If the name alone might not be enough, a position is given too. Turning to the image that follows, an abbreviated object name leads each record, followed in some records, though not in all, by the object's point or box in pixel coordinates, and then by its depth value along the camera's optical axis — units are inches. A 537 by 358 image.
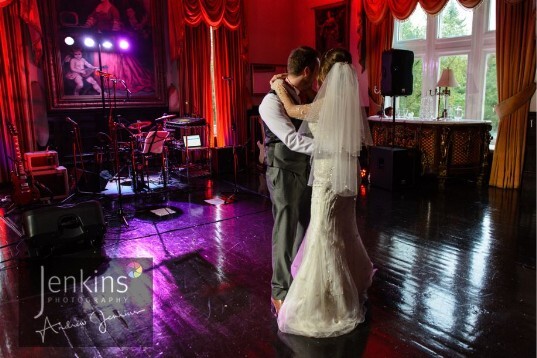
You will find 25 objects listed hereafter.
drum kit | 233.4
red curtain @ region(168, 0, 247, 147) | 309.6
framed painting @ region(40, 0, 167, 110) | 274.5
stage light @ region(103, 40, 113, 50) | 290.7
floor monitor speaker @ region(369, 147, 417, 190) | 239.9
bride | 91.2
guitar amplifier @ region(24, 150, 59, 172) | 222.7
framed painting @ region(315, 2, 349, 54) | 326.3
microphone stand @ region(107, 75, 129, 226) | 187.5
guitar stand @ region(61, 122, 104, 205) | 218.8
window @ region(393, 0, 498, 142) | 257.0
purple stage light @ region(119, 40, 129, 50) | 295.3
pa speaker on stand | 247.9
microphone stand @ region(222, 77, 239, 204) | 221.5
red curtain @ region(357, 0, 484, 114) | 273.1
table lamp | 254.5
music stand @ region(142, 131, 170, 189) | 232.2
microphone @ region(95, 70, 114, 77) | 183.6
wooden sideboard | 248.7
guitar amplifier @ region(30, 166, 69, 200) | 218.8
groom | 99.3
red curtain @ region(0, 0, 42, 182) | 253.9
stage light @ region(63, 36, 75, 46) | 209.5
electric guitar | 210.5
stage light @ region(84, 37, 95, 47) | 274.9
